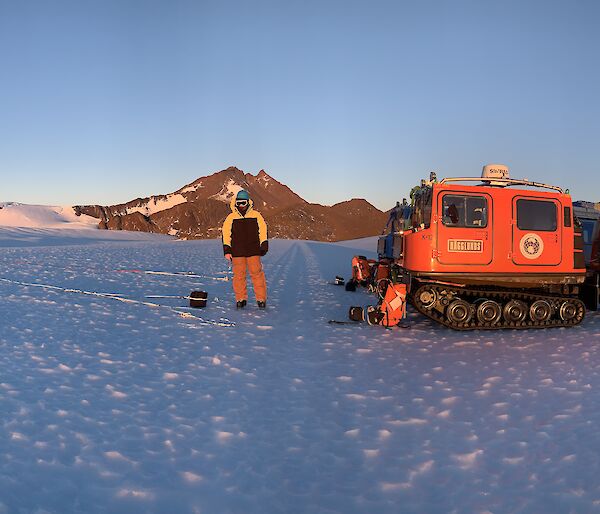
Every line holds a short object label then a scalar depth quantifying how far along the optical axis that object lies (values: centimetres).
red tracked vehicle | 720
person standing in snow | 841
